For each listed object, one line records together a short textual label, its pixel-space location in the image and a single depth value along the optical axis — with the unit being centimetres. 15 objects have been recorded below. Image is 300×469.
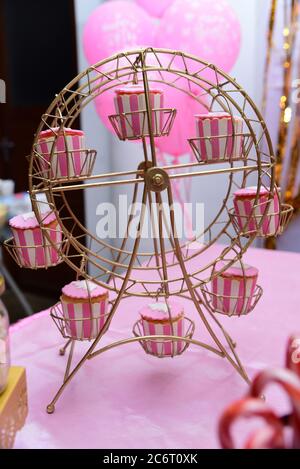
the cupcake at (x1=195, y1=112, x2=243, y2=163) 96
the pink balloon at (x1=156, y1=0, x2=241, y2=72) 190
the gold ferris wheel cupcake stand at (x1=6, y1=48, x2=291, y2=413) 94
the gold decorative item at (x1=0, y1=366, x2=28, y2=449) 76
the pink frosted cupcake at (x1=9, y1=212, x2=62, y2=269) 102
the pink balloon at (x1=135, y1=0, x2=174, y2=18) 222
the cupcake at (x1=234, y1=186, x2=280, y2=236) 103
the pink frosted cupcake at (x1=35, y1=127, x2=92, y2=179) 95
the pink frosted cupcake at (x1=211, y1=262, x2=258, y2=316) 109
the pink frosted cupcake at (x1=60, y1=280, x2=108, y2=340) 104
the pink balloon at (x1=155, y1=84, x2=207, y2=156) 193
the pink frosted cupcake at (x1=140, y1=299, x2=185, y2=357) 109
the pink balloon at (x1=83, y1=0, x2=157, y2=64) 208
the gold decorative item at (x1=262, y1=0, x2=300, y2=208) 243
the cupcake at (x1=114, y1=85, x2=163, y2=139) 96
